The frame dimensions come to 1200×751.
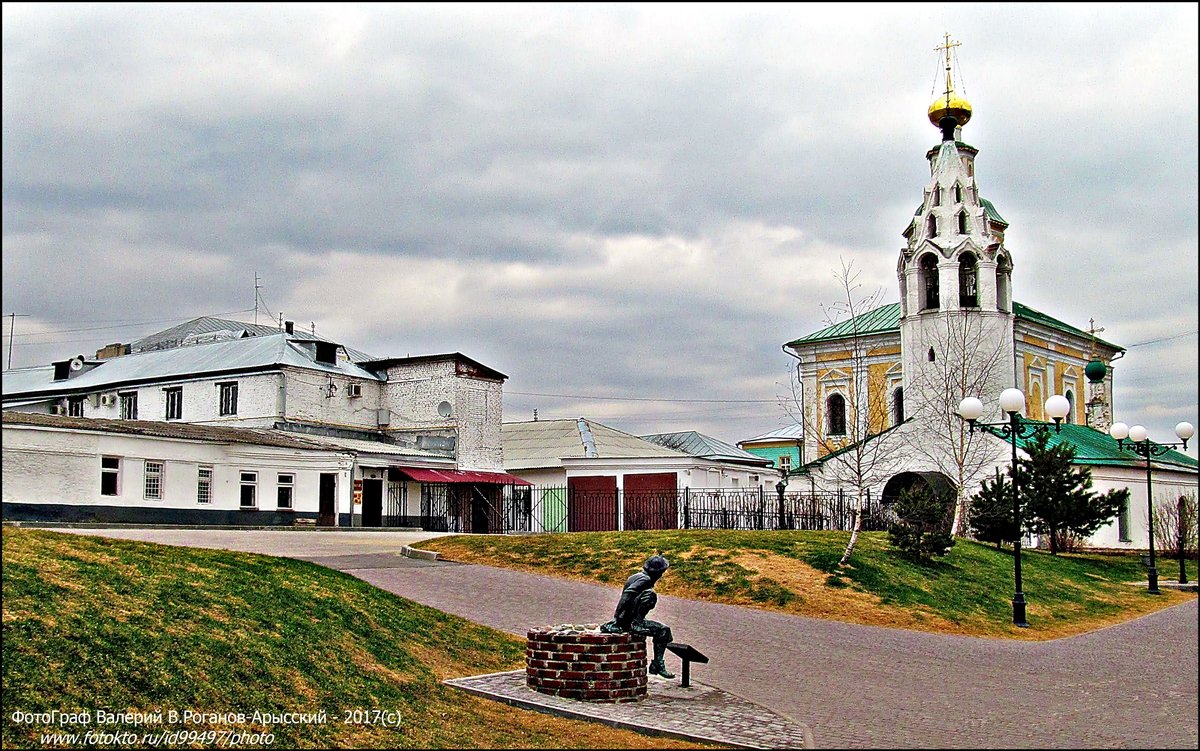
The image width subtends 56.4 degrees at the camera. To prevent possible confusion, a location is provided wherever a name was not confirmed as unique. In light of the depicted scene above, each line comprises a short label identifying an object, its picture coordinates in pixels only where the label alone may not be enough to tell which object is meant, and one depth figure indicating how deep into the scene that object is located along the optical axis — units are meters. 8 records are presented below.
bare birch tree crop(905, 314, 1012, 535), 38.94
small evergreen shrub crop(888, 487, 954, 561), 22.67
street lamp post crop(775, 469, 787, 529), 33.34
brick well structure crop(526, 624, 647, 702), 10.73
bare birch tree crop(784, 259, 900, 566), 41.66
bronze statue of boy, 11.26
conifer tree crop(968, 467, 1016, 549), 28.11
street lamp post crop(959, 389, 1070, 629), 18.88
